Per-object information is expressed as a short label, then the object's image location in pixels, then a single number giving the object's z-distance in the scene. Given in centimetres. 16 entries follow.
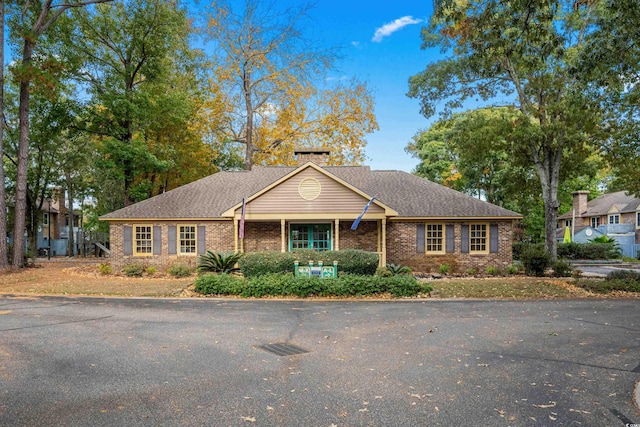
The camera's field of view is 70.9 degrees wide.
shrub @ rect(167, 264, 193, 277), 1883
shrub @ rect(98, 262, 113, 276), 2010
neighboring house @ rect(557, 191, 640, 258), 3991
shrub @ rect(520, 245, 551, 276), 1953
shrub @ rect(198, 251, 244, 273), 1822
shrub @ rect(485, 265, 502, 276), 2038
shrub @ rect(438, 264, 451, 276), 2042
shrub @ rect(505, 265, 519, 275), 2044
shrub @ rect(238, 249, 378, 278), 1509
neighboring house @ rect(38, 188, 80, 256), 4357
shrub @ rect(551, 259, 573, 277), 1923
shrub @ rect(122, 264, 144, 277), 1928
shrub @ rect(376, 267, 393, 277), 1571
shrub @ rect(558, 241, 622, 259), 3362
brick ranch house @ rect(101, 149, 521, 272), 1998
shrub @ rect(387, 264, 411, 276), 1753
